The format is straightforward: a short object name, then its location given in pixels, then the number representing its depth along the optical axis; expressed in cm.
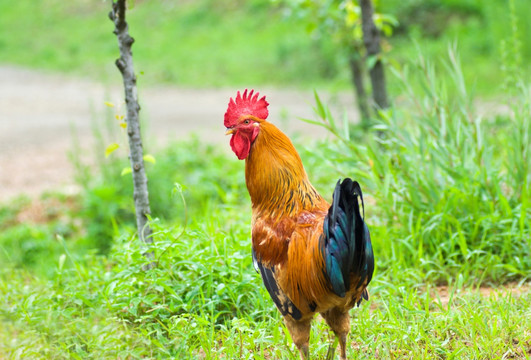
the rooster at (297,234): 453
